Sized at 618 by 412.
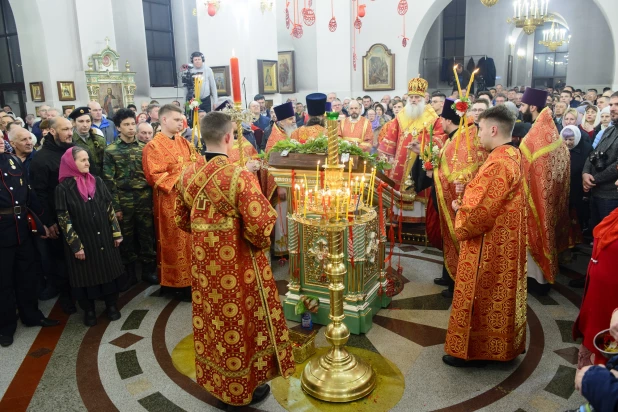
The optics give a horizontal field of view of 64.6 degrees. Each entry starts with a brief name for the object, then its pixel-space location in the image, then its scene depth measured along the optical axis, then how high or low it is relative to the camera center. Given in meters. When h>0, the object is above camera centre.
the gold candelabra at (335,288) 2.68 -1.12
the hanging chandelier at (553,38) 17.97 +1.91
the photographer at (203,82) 9.60 +0.40
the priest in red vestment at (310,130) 5.43 -0.36
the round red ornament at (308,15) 12.32 +2.03
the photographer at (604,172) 4.53 -0.78
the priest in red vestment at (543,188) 4.46 -0.90
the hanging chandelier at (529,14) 14.29 +2.19
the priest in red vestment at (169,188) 4.57 -0.80
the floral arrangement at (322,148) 3.95 -0.42
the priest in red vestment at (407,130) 6.27 -0.46
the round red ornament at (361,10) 13.60 +2.33
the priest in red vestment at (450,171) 4.09 -0.66
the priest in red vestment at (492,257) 2.99 -1.04
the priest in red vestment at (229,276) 2.69 -0.99
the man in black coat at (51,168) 4.41 -0.55
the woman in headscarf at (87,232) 4.01 -1.05
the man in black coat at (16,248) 3.90 -1.13
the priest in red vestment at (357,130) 7.02 -0.49
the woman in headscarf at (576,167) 5.27 -0.83
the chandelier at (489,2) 13.36 +2.40
